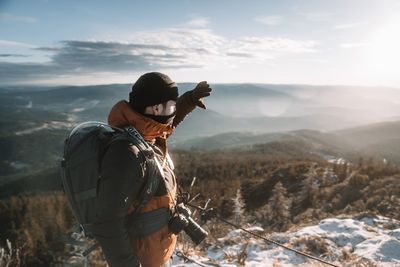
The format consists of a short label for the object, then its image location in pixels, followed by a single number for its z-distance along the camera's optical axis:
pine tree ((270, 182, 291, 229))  17.27
